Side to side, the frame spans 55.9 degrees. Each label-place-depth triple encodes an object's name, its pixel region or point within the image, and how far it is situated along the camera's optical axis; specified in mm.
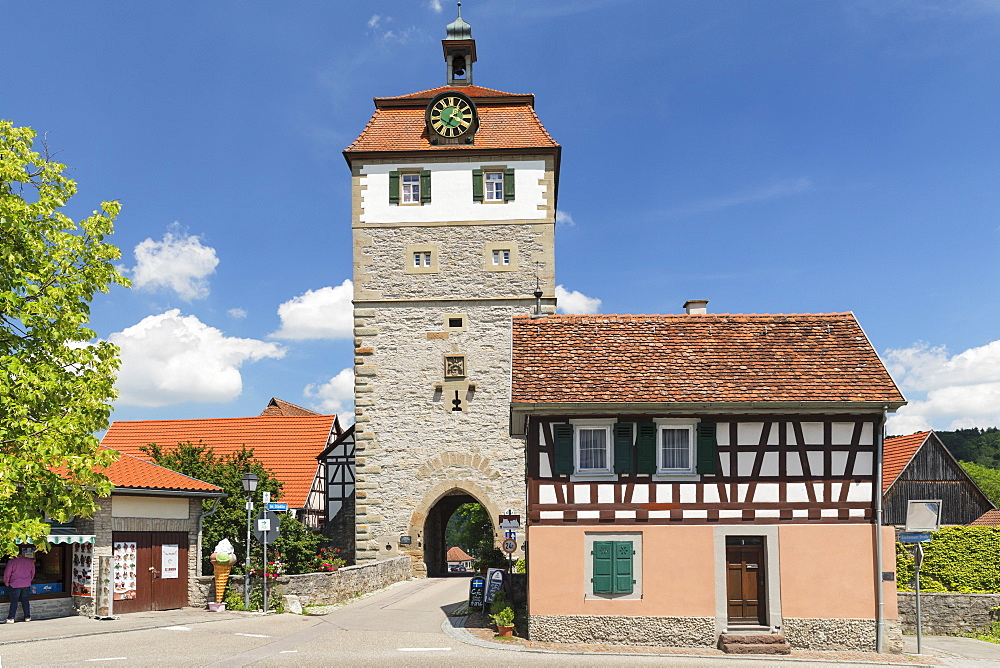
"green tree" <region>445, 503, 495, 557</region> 72250
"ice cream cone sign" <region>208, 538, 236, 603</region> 21141
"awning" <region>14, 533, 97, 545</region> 18266
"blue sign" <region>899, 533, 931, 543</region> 17281
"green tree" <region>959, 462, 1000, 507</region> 74375
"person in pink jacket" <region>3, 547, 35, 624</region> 17797
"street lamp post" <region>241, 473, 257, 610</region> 20781
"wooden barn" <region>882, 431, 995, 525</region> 39156
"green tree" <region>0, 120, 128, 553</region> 11695
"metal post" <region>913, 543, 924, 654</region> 16984
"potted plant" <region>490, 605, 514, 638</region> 16984
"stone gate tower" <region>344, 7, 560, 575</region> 31141
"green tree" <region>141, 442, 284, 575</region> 24500
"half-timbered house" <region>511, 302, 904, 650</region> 16656
